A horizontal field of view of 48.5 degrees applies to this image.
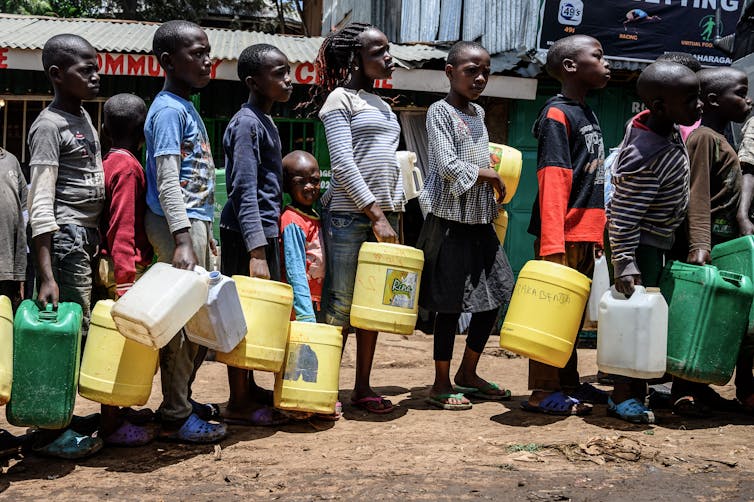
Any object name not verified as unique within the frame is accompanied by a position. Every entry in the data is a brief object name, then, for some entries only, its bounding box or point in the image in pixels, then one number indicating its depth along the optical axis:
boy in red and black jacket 4.19
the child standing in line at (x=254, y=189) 3.92
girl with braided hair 4.30
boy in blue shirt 3.64
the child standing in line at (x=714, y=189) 4.21
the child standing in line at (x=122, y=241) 3.62
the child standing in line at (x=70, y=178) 3.48
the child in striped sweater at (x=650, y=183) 3.99
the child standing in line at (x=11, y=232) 3.84
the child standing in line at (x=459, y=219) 4.45
